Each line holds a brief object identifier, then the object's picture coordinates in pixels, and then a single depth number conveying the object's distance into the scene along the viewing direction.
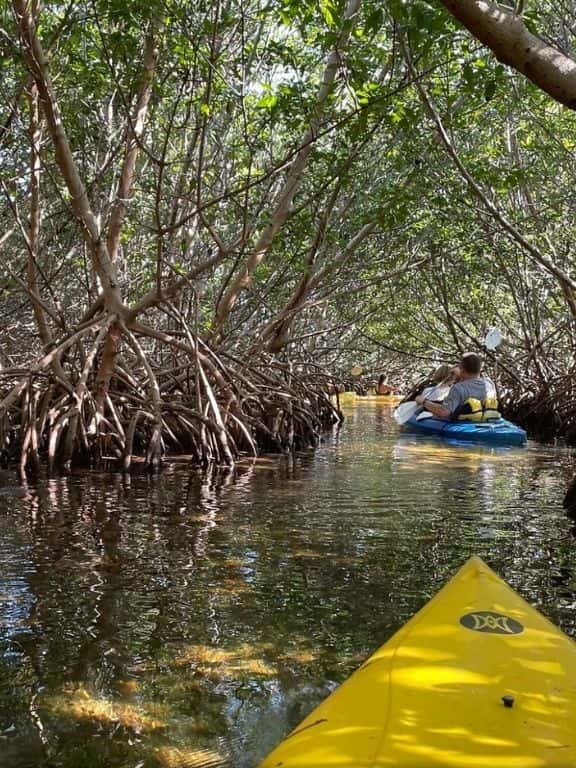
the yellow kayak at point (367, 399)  22.19
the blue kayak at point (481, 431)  9.66
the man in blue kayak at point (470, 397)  10.18
